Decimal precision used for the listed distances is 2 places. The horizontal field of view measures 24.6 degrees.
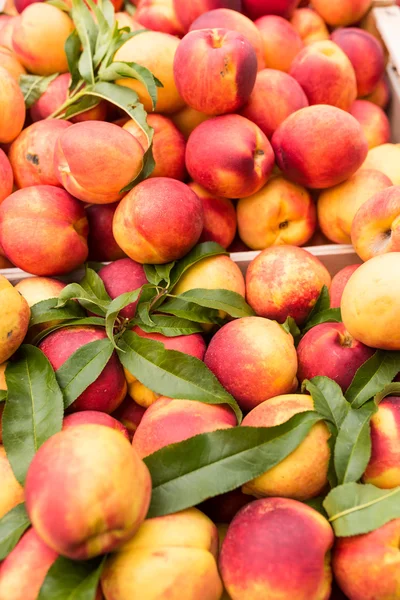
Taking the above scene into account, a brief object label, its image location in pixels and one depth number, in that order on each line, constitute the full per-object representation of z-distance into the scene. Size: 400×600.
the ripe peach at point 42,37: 0.79
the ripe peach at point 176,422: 0.58
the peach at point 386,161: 0.77
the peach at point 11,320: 0.63
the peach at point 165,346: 0.65
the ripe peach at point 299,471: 0.57
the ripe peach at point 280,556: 0.53
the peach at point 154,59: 0.74
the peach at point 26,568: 0.53
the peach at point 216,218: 0.73
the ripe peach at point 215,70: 0.69
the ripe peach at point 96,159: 0.68
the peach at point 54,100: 0.78
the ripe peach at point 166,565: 0.53
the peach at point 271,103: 0.74
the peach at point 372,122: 0.83
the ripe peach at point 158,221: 0.67
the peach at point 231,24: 0.77
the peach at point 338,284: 0.69
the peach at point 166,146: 0.73
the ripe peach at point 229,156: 0.70
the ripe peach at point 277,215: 0.73
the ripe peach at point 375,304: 0.59
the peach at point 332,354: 0.62
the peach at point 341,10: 0.89
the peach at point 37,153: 0.73
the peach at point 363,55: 0.84
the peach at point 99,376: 0.63
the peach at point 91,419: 0.61
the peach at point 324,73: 0.77
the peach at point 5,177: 0.72
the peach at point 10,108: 0.73
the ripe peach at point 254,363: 0.63
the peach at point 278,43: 0.81
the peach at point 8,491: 0.58
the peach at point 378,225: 0.65
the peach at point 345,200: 0.72
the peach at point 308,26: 0.88
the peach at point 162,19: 0.83
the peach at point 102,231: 0.74
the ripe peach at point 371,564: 0.53
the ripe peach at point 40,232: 0.69
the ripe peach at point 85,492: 0.51
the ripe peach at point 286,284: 0.68
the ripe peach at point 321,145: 0.70
